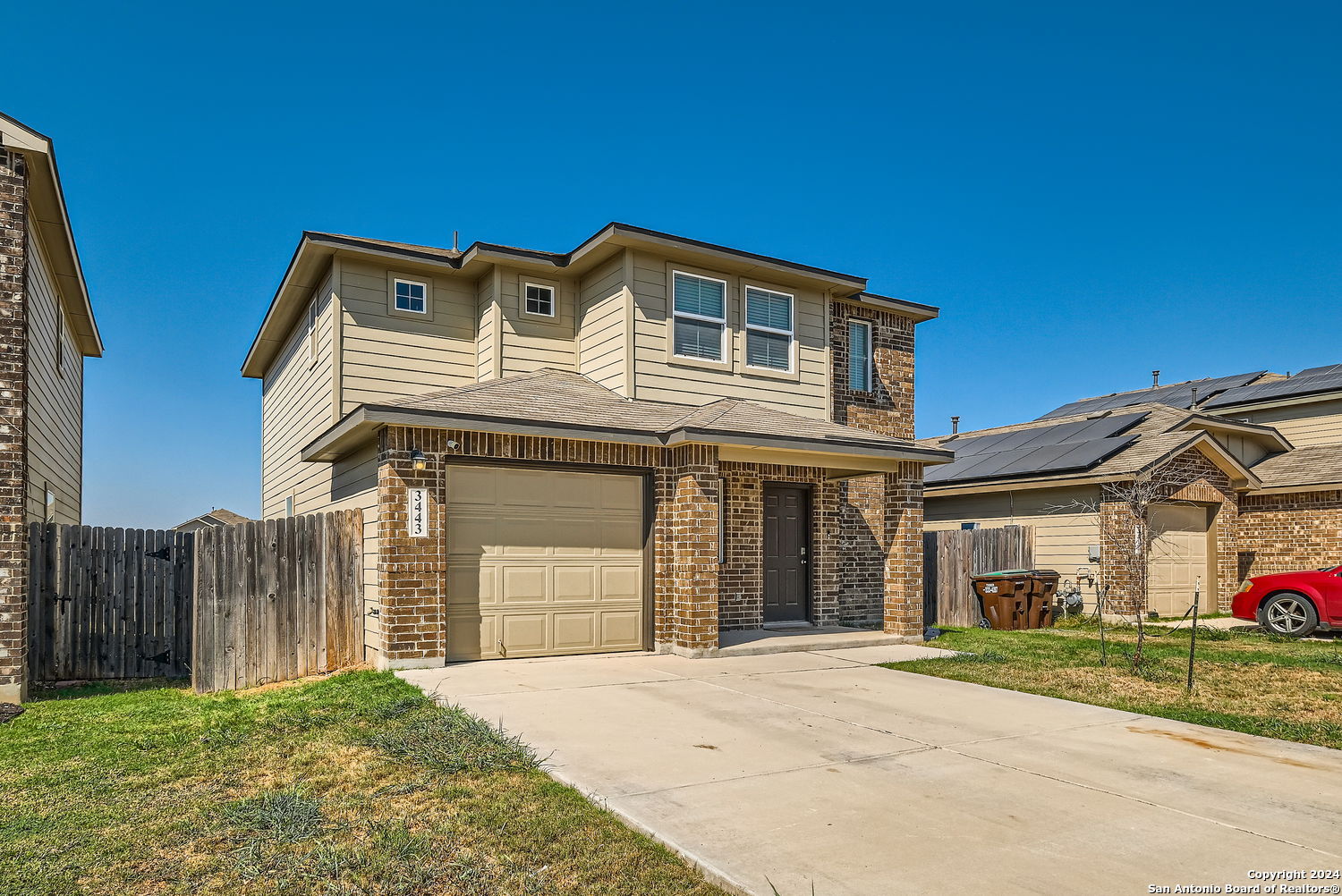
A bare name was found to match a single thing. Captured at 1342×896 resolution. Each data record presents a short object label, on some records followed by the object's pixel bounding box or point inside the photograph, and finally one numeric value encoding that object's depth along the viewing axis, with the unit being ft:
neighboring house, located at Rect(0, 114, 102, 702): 28.40
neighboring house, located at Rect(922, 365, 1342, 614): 57.21
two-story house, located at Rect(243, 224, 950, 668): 33.91
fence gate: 31.96
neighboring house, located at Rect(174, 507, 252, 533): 108.78
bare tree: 55.31
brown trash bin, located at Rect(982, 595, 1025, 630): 52.44
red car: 47.03
